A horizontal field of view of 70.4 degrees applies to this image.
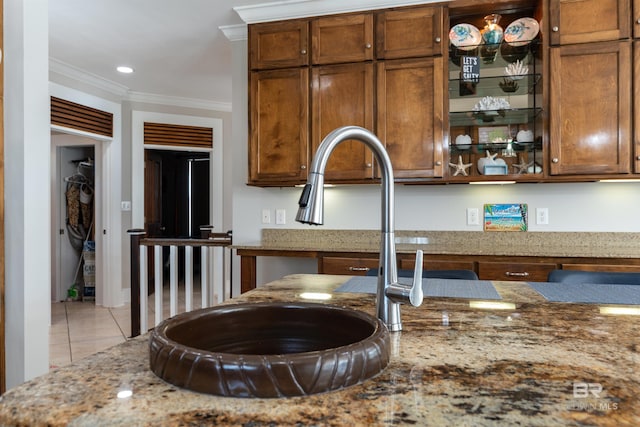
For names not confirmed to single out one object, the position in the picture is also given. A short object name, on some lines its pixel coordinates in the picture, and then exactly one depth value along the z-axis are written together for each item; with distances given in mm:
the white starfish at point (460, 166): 3105
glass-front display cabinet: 3057
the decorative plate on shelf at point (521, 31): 3016
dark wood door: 6199
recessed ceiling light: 4539
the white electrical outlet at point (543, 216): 3162
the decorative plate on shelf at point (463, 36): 3123
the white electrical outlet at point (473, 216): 3262
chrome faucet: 753
